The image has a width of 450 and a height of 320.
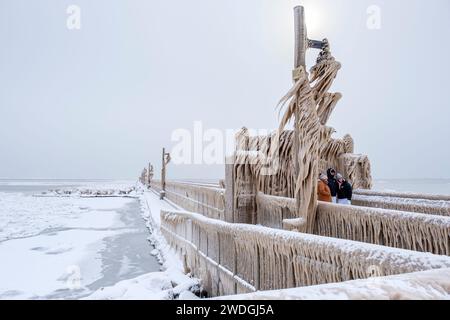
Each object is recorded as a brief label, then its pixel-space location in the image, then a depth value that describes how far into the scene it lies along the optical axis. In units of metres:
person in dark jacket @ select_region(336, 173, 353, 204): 7.89
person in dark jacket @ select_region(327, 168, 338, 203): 8.22
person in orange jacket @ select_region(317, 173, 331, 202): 7.21
